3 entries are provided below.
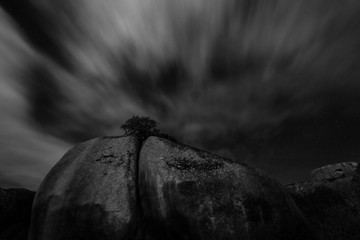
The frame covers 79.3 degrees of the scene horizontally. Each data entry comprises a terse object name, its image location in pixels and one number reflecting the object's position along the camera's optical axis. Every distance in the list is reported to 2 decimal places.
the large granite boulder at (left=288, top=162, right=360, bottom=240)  11.12
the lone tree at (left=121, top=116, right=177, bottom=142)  14.91
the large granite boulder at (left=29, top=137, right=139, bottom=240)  9.12
